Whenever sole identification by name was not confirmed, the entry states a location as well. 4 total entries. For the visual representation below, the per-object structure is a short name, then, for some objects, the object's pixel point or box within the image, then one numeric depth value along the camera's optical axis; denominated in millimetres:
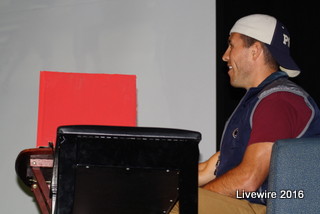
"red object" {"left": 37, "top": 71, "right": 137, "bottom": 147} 2391
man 2231
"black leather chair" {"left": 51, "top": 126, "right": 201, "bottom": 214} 1831
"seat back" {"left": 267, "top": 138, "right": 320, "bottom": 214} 1888
